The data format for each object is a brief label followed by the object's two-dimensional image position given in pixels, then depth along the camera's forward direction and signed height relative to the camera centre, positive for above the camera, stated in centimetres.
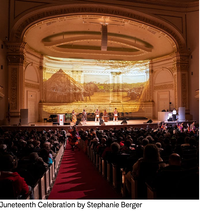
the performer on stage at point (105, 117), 1701 -69
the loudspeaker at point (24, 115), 1298 -38
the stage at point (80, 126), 1238 -112
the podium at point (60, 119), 1409 -70
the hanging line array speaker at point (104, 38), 1485 +531
